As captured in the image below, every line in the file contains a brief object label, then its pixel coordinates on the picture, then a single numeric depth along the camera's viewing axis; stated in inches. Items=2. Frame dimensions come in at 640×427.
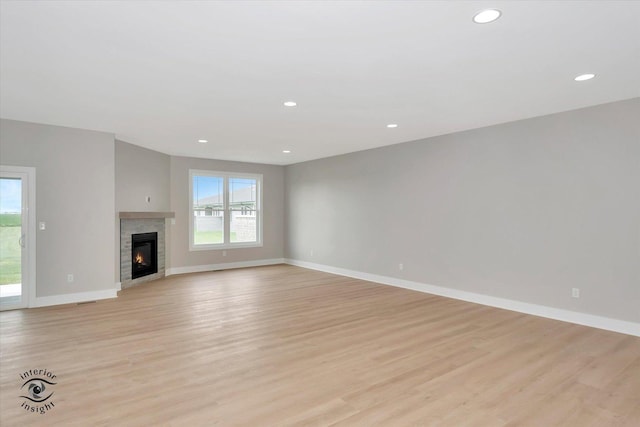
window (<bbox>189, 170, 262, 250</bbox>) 322.0
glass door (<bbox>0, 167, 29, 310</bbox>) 189.5
